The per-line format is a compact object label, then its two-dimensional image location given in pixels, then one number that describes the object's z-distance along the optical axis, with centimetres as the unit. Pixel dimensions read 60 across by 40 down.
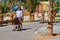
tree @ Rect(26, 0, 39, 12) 2835
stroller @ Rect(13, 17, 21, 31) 1863
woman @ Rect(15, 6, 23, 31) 1874
